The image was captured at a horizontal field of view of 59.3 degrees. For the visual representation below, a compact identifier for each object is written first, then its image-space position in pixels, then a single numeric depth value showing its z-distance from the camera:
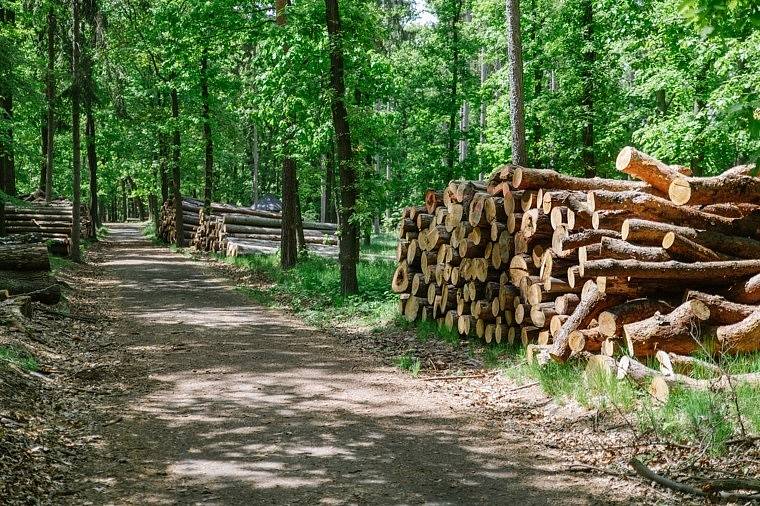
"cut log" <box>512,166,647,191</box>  8.82
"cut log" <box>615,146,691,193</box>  7.95
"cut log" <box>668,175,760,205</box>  7.89
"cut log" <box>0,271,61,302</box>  11.06
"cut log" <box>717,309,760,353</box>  6.67
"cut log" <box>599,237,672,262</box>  7.29
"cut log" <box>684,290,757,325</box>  6.81
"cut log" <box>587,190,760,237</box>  7.89
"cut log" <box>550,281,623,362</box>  7.42
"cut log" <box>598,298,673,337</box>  7.10
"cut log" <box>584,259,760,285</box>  7.09
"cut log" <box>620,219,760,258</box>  7.48
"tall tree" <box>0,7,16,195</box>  12.91
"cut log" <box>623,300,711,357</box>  6.72
